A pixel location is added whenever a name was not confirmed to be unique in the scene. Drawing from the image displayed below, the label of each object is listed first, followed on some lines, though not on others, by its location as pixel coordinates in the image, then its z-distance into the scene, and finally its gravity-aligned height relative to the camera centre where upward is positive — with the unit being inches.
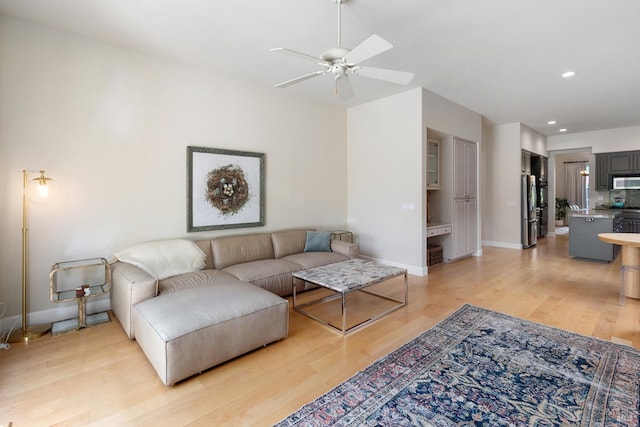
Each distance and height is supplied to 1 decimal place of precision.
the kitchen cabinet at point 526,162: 285.7 +42.9
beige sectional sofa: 84.6 -30.3
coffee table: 116.2 -28.6
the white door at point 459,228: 222.5 -15.5
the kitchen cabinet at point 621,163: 289.9 +41.6
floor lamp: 109.2 -19.5
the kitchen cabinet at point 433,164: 213.8 +31.1
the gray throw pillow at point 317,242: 183.0 -20.1
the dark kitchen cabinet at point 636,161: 284.8 +41.6
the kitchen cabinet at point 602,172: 304.5 +34.5
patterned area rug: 70.5 -47.8
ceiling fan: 86.7 +45.9
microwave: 291.7 +22.5
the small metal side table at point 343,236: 203.0 -18.5
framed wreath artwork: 155.5 +11.2
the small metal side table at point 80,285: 114.8 -30.1
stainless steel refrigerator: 275.3 -4.1
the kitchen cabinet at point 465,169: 222.2 +28.9
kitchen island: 216.2 -21.5
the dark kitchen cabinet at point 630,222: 276.5 -15.0
